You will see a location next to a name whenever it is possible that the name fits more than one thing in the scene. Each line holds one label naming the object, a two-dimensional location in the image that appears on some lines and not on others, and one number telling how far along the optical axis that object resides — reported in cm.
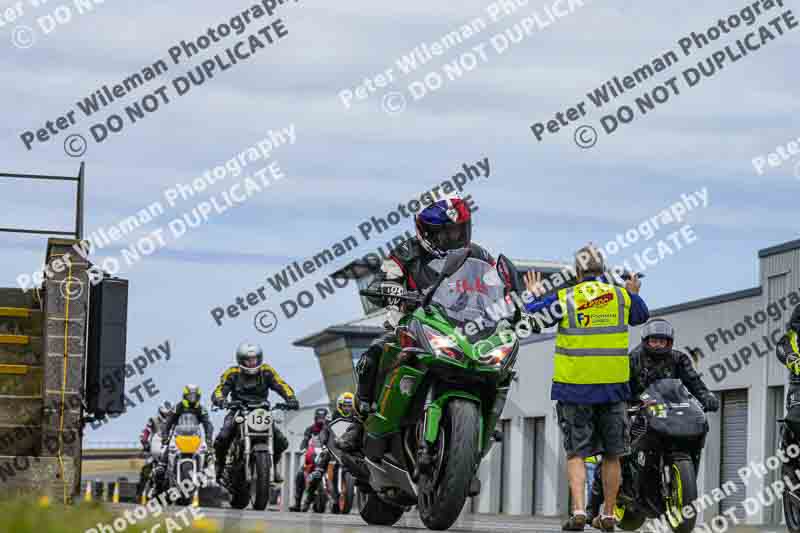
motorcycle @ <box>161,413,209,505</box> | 2428
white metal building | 3050
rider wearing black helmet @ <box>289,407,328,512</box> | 2852
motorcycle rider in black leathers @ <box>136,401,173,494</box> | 3023
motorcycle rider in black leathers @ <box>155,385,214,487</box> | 2452
